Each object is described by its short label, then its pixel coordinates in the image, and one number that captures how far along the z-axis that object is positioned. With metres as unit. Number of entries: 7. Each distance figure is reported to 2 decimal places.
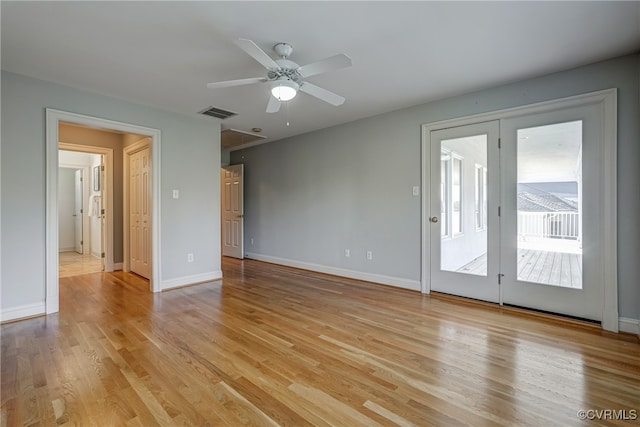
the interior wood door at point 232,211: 6.45
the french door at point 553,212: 2.82
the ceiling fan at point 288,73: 2.11
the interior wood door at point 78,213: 7.18
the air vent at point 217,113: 4.09
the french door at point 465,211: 3.39
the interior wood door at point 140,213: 4.50
